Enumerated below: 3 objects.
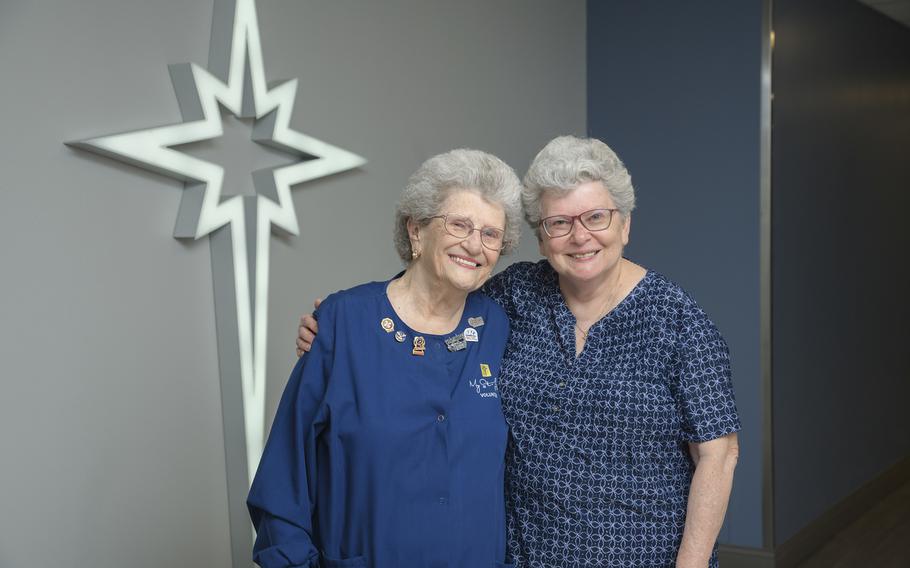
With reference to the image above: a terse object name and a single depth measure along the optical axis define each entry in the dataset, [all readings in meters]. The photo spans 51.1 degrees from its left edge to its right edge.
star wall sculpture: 2.52
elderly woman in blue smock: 1.86
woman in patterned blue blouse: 1.93
